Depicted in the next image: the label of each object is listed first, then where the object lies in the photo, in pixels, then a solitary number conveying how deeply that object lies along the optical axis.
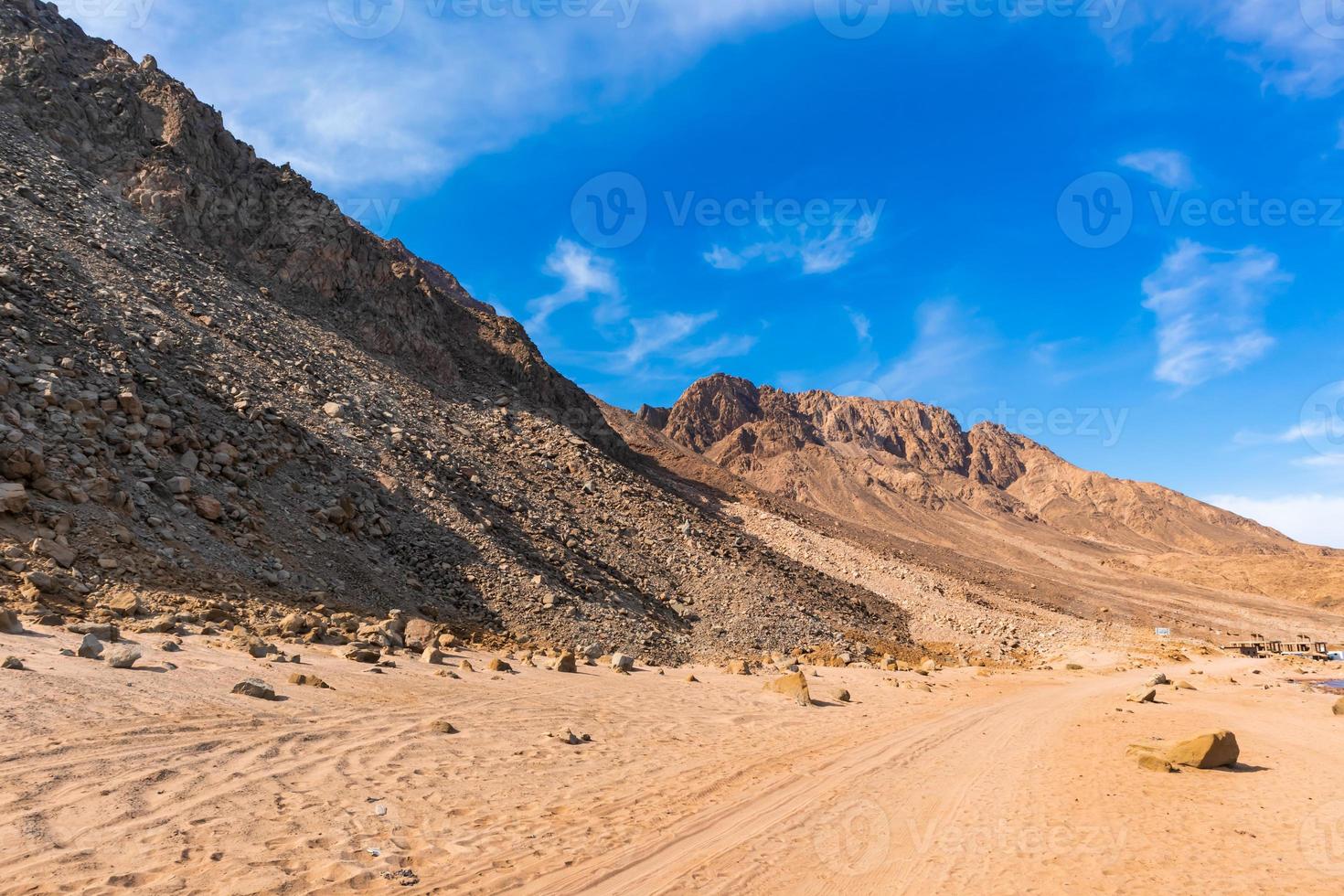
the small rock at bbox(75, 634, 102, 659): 9.45
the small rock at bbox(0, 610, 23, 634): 9.74
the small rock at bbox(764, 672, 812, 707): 17.64
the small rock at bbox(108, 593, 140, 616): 12.07
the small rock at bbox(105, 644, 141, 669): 9.31
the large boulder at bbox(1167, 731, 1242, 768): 12.71
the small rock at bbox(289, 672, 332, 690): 10.91
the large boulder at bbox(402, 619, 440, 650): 16.25
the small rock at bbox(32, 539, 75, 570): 12.50
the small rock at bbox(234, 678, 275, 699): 9.70
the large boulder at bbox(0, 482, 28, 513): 12.81
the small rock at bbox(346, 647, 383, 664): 13.25
